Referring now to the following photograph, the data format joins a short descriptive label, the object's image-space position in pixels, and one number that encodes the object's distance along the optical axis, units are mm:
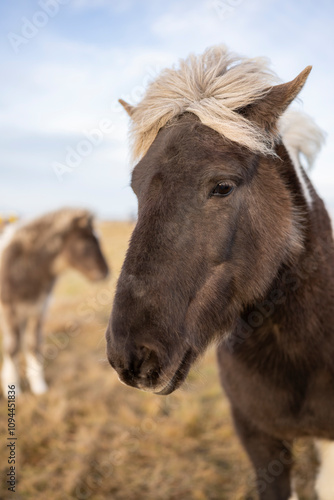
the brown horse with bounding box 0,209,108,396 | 5547
